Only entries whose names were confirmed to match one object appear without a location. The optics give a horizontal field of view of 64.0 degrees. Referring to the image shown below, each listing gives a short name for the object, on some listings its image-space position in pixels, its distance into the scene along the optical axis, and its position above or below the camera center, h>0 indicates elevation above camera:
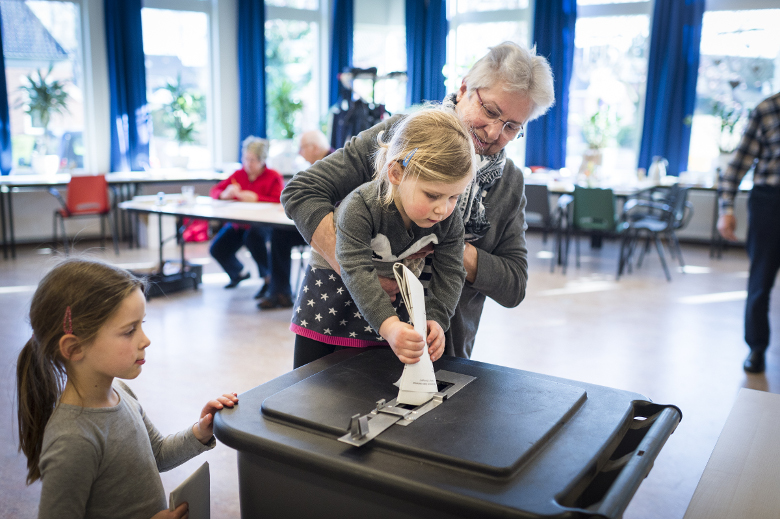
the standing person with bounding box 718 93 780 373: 2.94 -0.26
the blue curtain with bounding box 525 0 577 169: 7.55 +1.09
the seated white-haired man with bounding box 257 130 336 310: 4.41 -0.85
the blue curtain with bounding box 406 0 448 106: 8.18 +1.33
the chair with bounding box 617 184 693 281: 5.51 -0.59
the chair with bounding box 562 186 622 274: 5.55 -0.49
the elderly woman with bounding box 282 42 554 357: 1.25 -0.07
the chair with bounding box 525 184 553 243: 5.74 -0.50
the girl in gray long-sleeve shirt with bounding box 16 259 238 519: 1.03 -0.41
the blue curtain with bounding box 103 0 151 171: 6.69 +0.62
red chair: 5.98 -0.53
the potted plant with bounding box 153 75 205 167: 7.38 +0.34
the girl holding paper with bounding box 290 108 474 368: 1.06 -0.16
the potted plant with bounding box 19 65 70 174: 6.50 +0.42
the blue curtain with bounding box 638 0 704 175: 7.03 +0.84
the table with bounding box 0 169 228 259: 5.95 -0.37
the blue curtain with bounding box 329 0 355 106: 8.05 +1.42
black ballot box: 0.78 -0.41
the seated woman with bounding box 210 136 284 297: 4.87 -0.38
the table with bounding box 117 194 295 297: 4.05 -0.45
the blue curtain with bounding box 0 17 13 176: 6.07 +0.07
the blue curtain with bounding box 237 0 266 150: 7.55 +0.96
